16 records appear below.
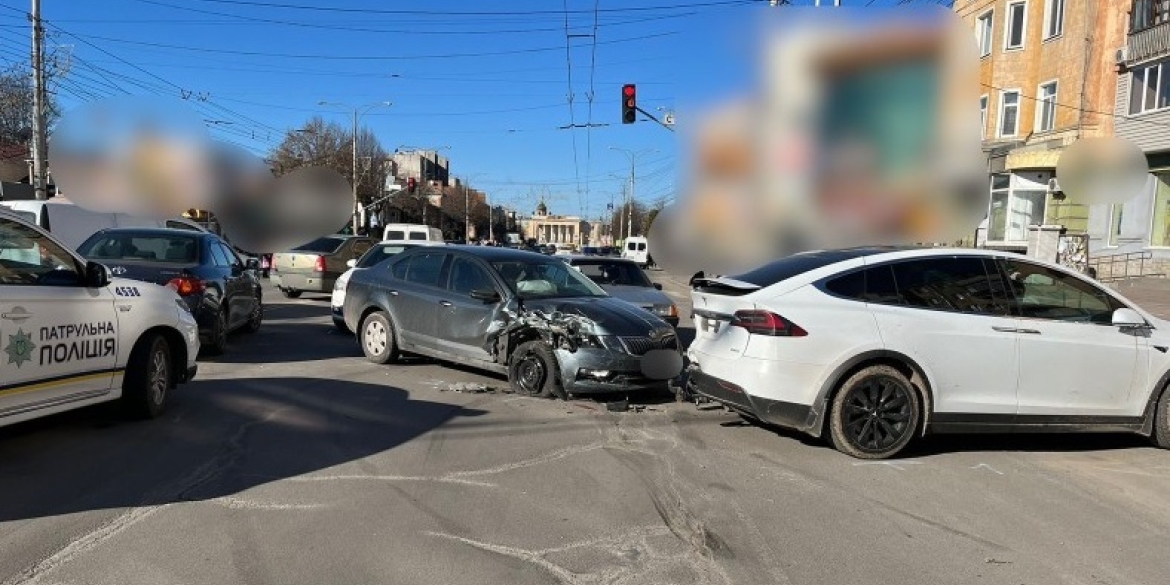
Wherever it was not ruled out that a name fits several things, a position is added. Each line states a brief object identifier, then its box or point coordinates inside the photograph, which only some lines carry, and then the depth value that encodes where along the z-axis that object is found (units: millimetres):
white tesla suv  5977
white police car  5148
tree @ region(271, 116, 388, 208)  34438
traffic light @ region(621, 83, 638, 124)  22531
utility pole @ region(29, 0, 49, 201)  23031
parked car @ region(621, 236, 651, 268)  46188
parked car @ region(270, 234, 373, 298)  18516
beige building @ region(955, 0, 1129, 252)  27000
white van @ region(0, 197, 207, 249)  14297
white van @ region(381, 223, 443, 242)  24508
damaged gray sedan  7770
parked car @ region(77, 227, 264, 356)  9422
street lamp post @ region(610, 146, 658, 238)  58369
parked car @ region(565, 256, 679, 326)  11766
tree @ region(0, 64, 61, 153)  31505
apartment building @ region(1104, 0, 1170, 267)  24719
